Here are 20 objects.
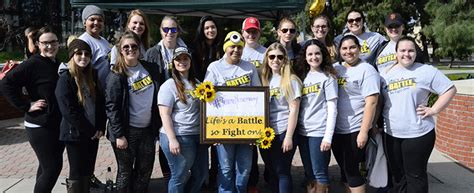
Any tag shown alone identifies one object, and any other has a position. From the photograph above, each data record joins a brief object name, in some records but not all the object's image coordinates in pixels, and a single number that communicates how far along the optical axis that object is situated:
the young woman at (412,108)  4.05
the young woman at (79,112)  4.04
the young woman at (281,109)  4.18
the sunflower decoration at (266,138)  4.20
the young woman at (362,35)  5.23
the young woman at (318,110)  4.16
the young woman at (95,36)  4.87
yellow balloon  9.13
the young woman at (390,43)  4.88
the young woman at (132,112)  4.14
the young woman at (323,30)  5.13
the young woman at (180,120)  4.08
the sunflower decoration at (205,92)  4.10
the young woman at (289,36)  4.87
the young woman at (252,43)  4.74
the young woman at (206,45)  4.93
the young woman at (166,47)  4.73
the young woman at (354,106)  4.14
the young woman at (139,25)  4.88
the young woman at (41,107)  4.12
